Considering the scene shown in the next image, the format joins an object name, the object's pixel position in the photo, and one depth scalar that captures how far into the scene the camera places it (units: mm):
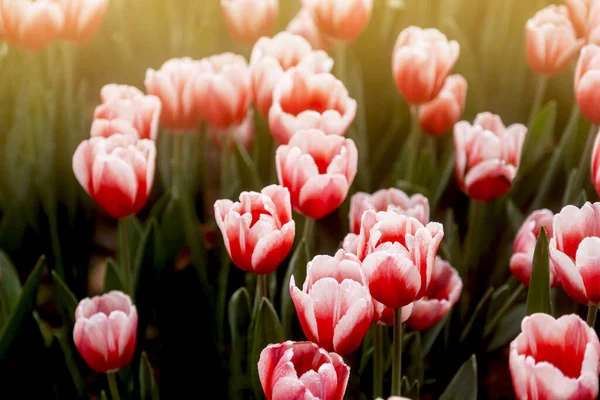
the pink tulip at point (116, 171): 1718
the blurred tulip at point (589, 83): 1778
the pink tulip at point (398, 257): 1555
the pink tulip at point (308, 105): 1765
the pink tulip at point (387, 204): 1721
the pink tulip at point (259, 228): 1624
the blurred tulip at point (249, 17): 2006
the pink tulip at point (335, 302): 1551
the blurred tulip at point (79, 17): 1937
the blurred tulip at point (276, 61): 1831
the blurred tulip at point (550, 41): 1916
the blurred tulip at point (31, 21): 1902
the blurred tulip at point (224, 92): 1847
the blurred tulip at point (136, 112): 1794
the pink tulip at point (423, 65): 1843
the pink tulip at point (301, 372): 1516
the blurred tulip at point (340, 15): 1908
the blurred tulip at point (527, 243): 1729
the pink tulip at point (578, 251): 1560
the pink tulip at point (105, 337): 1673
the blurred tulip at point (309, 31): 2094
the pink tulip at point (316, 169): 1681
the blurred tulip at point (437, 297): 1686
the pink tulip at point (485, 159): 1790
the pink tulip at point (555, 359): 1486
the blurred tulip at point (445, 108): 1935
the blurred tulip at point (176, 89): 1871
